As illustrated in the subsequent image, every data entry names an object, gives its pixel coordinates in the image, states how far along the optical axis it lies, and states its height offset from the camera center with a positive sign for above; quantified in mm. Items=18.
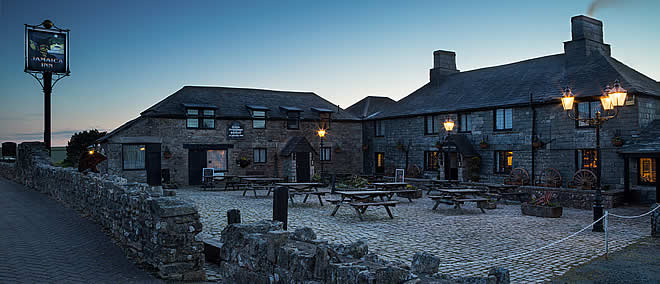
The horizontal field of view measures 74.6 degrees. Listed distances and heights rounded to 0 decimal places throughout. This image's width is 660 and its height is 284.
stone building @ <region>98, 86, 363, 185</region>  24578 +716
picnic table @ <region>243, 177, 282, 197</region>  21453 -1771
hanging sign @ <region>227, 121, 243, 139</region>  27094 +1219
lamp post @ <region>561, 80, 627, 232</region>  11164 +1199
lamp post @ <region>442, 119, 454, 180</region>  23588 -456
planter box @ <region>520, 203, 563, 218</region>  13742 -2008
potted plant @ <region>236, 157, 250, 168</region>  27078 -783
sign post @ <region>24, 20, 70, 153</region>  24031 +5383
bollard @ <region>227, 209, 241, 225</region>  8188 -1266
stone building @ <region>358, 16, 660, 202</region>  18078 +1493
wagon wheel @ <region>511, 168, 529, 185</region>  20891 -1369
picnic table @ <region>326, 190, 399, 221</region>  13071 -1655
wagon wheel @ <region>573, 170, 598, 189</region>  17984 -1299
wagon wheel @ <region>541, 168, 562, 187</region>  19734 -1350
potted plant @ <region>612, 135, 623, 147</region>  17469 +298
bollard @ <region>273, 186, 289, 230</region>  9252 -1218
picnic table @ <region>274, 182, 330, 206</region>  16688 -1609
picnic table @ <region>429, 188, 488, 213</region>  14820 -1736
